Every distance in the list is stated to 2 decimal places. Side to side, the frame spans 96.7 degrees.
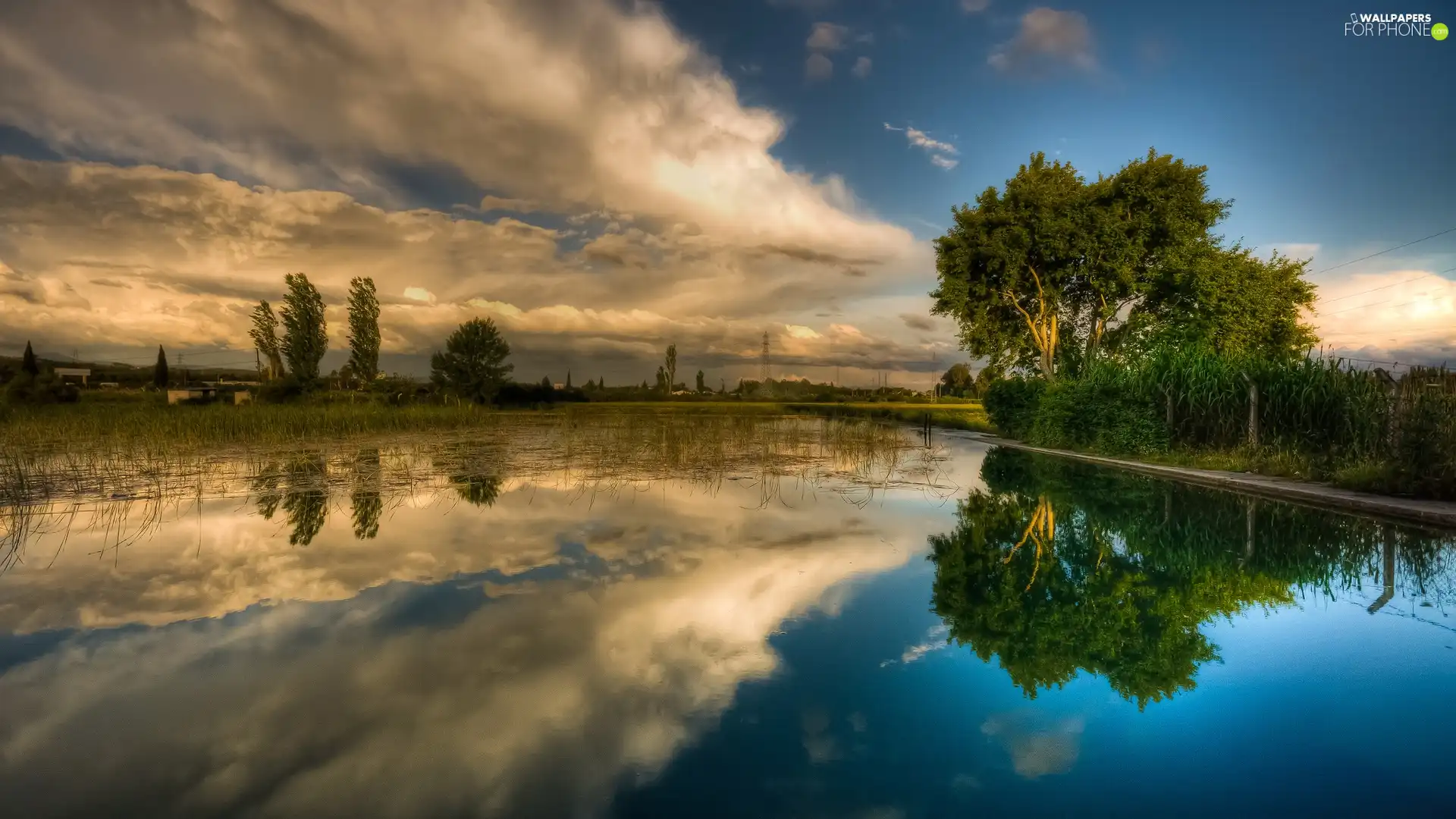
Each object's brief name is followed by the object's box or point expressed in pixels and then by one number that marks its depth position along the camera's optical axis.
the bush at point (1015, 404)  23.47
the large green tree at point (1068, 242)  24.83
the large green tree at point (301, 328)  45.09
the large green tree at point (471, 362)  58.53
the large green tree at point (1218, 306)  24.88
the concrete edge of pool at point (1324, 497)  8.53
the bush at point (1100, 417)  16.78
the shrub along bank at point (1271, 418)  9.89
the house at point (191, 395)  36.31
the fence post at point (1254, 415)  14.33
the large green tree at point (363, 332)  51.25
